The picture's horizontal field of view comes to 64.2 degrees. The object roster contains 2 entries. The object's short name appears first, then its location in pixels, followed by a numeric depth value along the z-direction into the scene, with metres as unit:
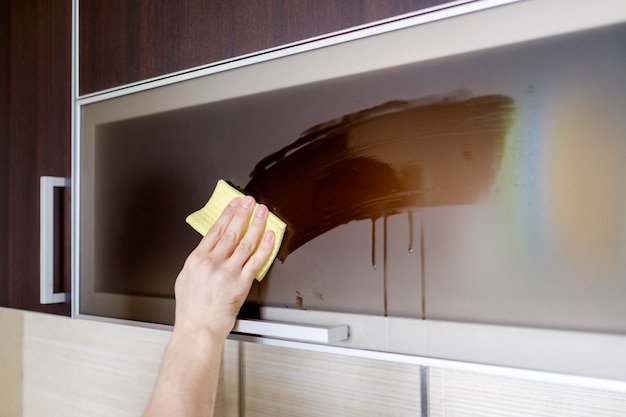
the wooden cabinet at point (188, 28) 0.56
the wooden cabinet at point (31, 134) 0.86
